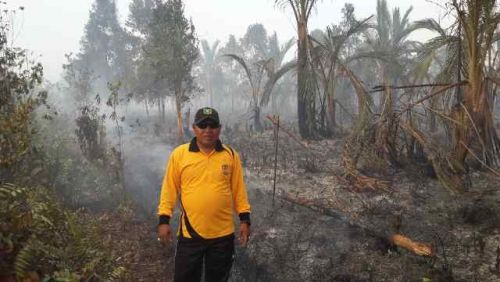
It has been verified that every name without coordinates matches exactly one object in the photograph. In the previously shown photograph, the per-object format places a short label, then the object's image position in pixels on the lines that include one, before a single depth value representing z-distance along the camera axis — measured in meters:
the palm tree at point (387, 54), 8.63
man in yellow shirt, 3.59
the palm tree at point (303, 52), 12.34
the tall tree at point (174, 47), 16.58
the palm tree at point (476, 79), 7.46
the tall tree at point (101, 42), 37.56
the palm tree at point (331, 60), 12.95
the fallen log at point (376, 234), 5.36
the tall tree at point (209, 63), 47.47
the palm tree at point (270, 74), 13.65
